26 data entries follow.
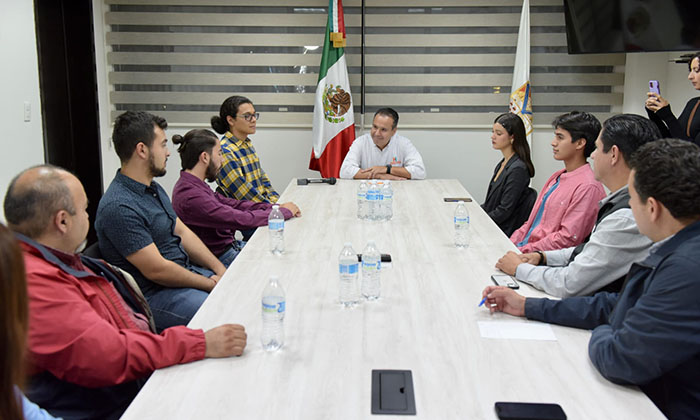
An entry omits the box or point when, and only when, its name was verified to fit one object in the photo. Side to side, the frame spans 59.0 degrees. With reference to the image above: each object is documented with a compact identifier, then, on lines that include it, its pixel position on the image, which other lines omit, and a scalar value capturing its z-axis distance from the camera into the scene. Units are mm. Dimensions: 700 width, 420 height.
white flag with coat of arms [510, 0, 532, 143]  5379
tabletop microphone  4446
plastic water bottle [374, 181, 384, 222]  3223
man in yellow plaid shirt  3926
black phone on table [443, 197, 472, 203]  3775
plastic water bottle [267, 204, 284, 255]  2590
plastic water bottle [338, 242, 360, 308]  1871
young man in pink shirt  2809
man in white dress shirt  4699
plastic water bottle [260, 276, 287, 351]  1603
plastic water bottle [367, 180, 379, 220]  3199
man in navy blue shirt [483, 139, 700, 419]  1322
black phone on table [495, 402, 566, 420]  1260
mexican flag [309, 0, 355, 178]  5445
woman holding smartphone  3604
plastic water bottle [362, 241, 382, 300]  1952
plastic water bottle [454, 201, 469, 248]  2682
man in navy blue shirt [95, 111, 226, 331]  2381
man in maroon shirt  3145
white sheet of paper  1680
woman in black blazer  3822
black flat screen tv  4164
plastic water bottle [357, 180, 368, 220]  3308
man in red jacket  1436
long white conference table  1322
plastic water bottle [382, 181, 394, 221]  3258
